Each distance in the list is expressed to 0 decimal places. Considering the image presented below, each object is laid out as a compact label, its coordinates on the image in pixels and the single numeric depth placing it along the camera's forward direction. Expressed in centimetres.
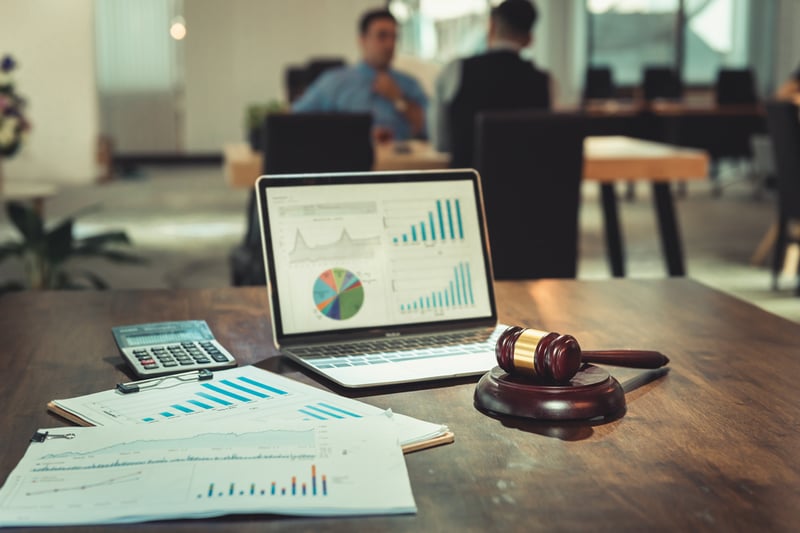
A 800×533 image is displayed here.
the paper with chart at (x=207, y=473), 66
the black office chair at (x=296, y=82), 703
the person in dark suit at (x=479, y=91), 355
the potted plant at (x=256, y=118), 373
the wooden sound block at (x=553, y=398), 87
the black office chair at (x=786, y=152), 425
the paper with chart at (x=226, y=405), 85
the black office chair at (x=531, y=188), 298
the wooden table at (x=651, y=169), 356
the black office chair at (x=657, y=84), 1027
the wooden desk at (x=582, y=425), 67
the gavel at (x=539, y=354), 88
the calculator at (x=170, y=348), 104
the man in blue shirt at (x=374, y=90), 464
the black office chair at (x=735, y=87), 996
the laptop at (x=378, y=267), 115
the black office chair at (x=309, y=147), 297
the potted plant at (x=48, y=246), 341
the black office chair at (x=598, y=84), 1040
